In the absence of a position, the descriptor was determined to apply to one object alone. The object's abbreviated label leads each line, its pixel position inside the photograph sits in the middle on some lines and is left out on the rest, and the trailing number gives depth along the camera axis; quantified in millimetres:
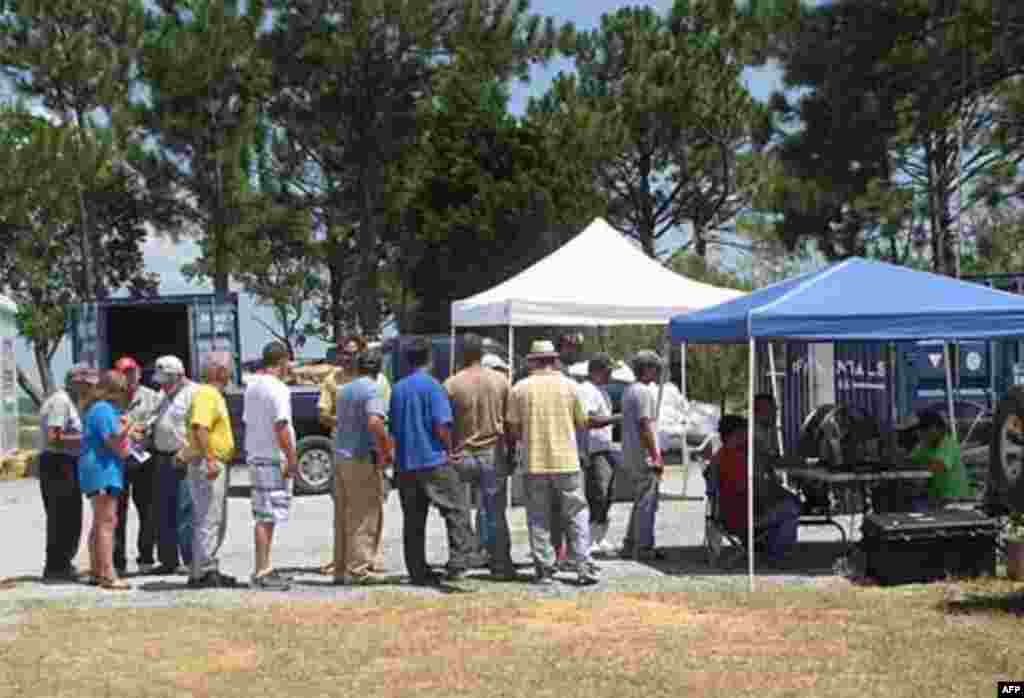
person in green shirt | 11859
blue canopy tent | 10641
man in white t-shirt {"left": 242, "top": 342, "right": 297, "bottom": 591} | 10398
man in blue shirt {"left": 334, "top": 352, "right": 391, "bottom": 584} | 10609
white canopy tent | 16312
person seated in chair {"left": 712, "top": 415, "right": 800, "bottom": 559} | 11375
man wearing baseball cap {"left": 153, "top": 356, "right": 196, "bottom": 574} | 11094
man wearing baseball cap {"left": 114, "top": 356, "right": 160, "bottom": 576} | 11453
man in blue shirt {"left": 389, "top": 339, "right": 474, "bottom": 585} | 10508
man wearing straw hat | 10516
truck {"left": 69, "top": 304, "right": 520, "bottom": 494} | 18016
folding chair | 11477
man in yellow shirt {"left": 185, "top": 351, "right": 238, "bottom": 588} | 10391
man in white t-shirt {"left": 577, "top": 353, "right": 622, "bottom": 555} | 11836
